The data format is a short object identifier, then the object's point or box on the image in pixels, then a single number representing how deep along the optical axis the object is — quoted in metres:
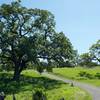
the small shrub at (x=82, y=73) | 33.76
